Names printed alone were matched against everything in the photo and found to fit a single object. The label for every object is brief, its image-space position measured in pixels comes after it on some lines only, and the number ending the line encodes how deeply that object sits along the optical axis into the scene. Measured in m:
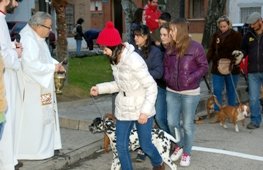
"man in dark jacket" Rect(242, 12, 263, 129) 8.74
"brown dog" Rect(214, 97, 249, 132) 8.86
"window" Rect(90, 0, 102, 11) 40.28
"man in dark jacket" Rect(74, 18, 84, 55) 26.91
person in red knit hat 5.42
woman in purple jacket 6.42
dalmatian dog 6.16
